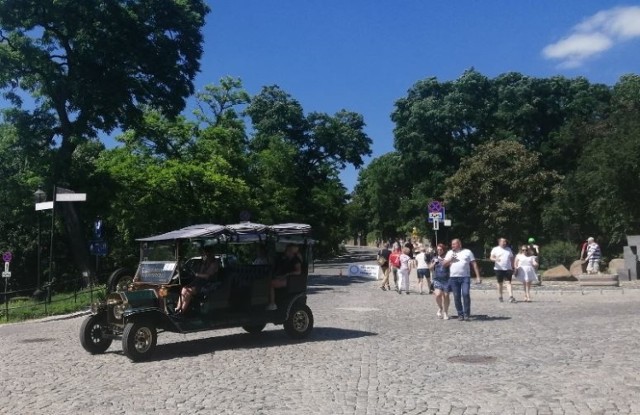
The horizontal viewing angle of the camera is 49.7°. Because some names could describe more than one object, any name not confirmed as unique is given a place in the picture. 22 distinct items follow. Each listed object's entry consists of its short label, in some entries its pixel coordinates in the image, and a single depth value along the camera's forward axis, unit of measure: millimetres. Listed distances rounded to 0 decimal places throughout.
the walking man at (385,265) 27473
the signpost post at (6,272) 21047
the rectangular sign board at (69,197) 19719
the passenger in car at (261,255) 14180
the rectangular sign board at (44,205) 21486
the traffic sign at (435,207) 28653
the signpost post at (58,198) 19766
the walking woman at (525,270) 20397
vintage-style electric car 11977
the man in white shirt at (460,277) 15750
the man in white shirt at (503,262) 19891
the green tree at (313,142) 55094
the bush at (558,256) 35250
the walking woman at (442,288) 16094
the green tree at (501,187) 40562
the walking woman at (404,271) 25156
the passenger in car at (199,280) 12250
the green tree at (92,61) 28688
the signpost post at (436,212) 28375
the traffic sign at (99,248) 29344
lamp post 24141
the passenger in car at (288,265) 13859
